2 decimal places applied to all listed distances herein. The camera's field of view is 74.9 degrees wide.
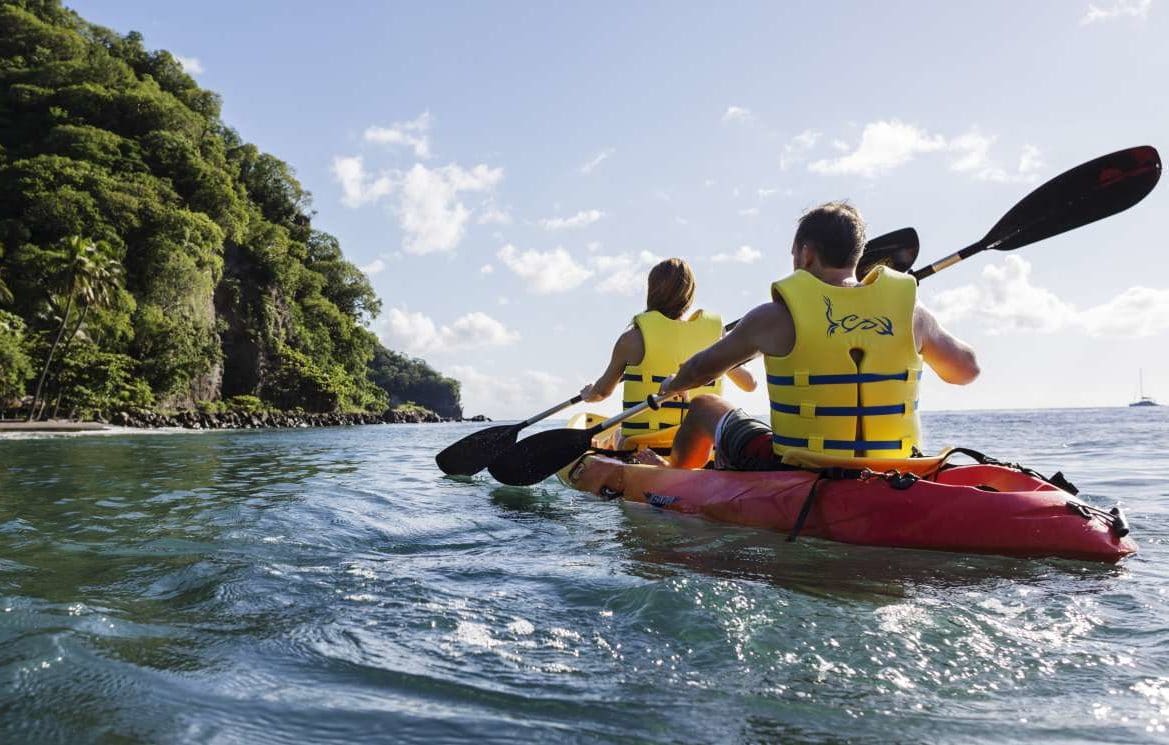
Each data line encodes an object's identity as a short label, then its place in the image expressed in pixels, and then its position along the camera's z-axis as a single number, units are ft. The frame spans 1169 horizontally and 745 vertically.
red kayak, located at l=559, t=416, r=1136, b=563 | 11.44
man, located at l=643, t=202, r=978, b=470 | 12.48
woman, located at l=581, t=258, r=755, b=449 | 20.43
